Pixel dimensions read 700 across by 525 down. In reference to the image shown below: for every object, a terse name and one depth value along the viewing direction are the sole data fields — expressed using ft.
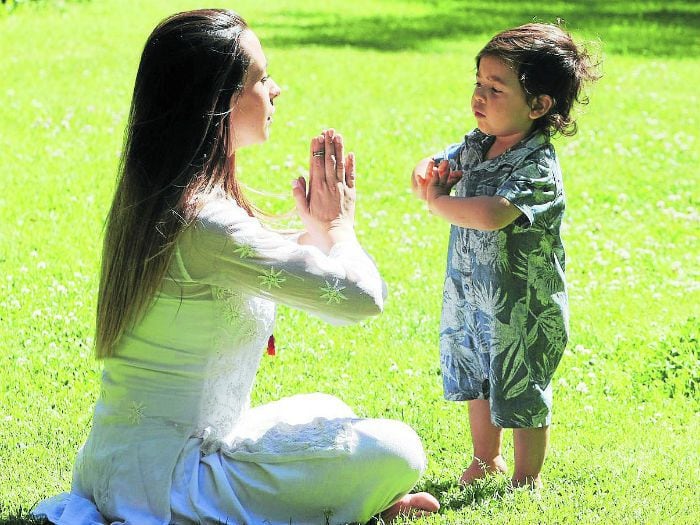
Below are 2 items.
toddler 26.59
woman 23.37
